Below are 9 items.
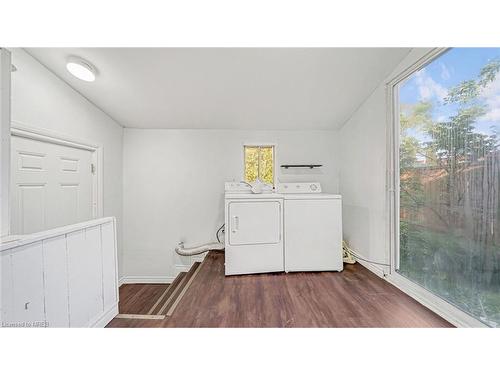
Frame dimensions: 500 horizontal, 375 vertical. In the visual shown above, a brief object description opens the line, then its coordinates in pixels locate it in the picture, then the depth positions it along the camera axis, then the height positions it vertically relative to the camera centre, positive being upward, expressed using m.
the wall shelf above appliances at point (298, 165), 3.11 +0.35
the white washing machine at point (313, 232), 2.34 -0.58
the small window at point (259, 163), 3.14 +0.39
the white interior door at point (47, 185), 1.66 +0.03
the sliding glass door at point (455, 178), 1.28 +0.05
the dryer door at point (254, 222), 2.26 -0.44
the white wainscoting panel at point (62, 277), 1.05 -0.60
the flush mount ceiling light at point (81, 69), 1.72 +1.14
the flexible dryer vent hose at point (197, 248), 2.98 -0.99
